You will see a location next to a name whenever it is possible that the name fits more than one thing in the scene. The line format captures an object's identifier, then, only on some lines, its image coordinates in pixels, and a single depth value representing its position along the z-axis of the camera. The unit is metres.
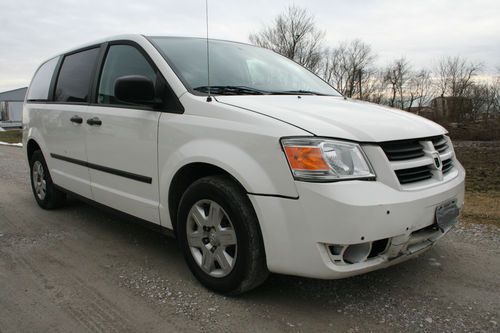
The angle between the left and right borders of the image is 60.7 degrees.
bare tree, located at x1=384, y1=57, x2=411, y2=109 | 43.12
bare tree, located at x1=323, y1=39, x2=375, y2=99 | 43.00
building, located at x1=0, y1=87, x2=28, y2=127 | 56.84
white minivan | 2.29
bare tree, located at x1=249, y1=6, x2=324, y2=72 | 39.25
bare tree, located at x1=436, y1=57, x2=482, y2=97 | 34.03
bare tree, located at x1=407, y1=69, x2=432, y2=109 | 40.98
